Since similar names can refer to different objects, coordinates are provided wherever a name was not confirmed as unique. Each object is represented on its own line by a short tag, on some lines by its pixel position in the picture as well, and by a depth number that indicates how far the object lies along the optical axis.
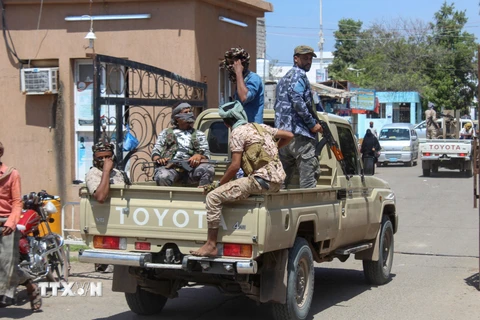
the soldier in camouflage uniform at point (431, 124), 45.36
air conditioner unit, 19.65
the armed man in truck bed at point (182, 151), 12.24
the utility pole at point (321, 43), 93.48
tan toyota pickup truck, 10.14
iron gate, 17.43
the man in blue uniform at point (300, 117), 12.73
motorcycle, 13.32
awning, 45.06
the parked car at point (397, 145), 53.03
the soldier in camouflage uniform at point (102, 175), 10.81
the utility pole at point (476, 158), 14.59
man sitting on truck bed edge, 10.11
